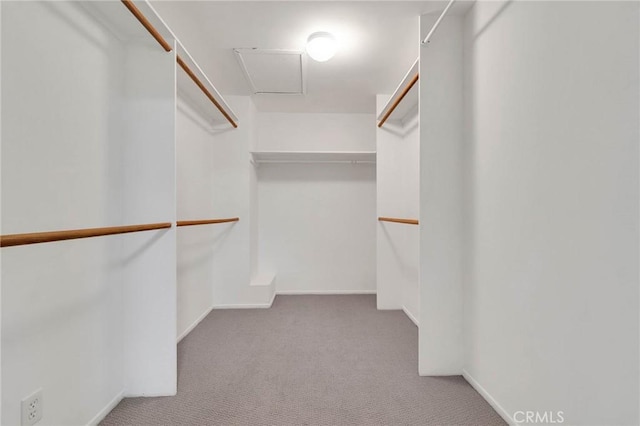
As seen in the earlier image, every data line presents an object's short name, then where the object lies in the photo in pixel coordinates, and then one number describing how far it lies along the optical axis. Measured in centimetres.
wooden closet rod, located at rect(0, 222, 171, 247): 76
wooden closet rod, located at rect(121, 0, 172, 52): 128
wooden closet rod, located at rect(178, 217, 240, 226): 178
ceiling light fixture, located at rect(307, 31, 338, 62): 199
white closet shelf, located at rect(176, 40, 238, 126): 194
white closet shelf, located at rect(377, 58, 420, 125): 210
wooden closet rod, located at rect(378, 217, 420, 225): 186
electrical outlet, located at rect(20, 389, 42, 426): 104
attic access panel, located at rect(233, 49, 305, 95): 223
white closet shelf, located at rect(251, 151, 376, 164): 318
